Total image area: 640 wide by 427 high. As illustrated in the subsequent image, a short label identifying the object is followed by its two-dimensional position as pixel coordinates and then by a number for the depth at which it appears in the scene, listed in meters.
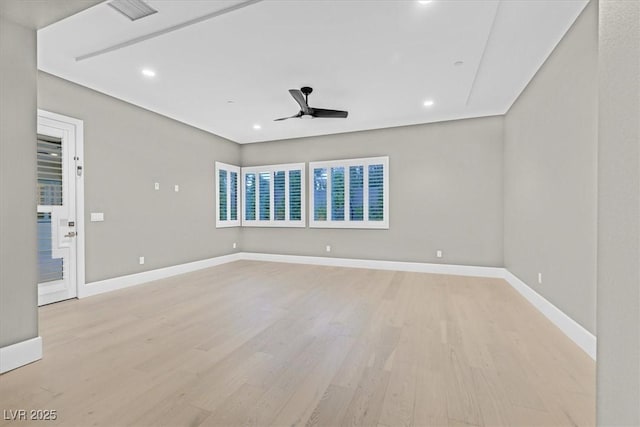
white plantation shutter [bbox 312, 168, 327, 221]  6.45
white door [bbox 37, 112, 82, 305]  3.54
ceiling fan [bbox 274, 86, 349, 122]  4.03
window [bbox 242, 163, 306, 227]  6.69
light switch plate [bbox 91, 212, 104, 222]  4.07
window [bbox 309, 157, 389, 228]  5.95
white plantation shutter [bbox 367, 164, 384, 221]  5.94
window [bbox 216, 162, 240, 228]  6.55
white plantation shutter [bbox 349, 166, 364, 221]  6.11
